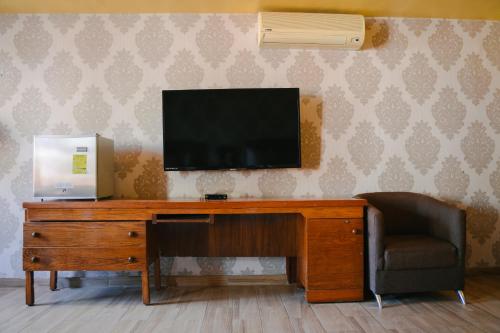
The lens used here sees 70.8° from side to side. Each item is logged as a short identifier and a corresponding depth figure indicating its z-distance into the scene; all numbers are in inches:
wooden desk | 94.5
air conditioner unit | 109.3
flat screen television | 109.5
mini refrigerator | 97.3
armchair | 92.4
